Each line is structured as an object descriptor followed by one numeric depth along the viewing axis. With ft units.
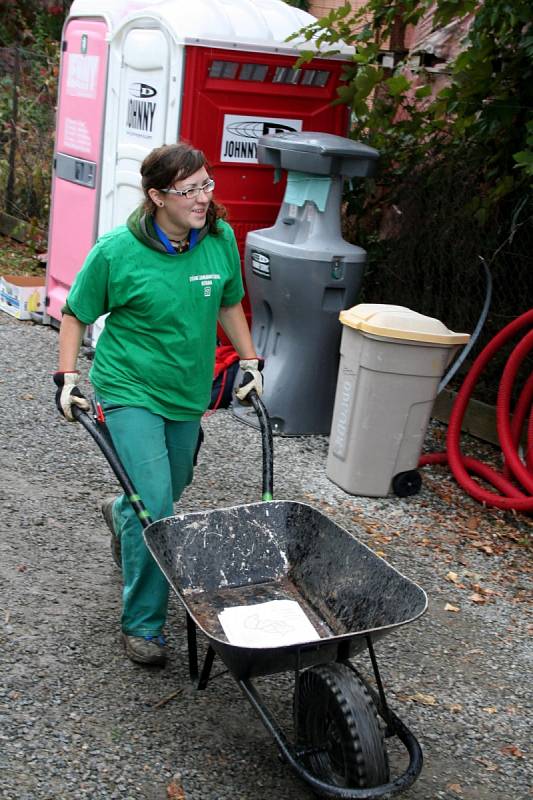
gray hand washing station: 21.24
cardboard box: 28.99
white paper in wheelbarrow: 11.50
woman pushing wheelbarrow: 12.28
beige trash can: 19.01
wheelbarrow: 9.87
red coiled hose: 19.12
